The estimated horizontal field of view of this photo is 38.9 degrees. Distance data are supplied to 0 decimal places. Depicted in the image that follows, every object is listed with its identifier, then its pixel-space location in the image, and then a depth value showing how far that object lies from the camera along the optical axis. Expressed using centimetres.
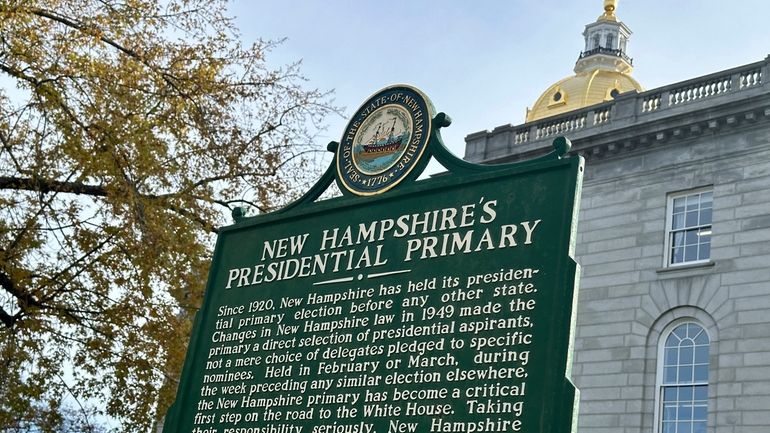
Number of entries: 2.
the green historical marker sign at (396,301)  689
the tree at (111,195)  1419
